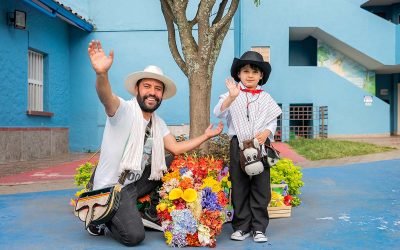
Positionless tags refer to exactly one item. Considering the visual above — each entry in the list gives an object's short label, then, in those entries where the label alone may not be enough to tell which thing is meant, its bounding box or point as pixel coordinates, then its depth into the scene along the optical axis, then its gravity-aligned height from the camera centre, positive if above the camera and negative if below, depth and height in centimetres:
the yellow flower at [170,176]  411 -51
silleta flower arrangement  383 -74
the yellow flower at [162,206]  395 -74
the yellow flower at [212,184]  406 -58
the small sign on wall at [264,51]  1806 +268
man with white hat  385 -24
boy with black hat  414 -10
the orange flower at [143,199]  436 -75
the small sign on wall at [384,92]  2189 +130
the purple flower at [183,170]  415 -46
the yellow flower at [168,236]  385 -98
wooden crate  500 -100
